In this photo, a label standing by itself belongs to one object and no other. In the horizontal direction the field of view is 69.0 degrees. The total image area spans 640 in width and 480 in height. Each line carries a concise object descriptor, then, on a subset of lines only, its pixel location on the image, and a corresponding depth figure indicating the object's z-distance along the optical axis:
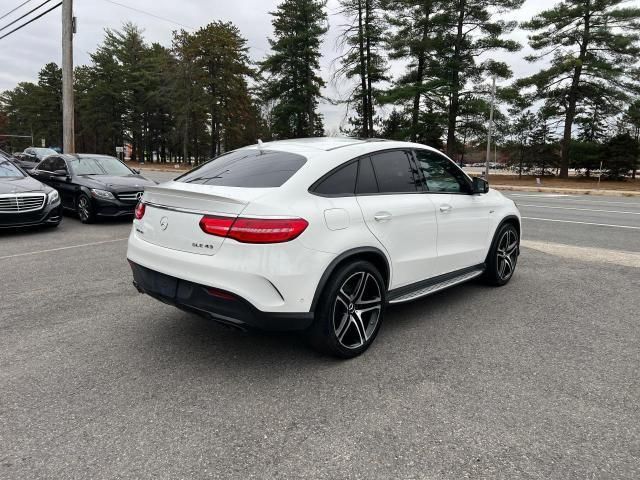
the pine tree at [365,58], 37.29
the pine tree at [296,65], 42.34
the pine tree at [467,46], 32.75
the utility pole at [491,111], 29.97
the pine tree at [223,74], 50.84
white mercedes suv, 2.96
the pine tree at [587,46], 32.69
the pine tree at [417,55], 33.69
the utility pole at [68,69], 16.20
